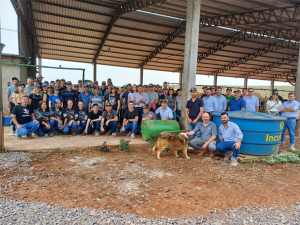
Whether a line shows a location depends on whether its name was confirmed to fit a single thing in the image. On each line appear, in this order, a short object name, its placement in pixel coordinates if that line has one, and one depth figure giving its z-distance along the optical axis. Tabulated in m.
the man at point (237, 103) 7.01
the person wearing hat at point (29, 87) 6.88
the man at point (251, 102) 7.19
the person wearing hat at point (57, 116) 6.46
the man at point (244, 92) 7.55
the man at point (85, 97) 7.36
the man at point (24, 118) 5.61
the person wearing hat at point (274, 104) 6.81
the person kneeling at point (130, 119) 6.89
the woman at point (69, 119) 6.58
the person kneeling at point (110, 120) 6.76
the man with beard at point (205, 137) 5.25
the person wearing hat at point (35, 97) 6.50
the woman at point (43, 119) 6.26
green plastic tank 6.09
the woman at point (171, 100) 7.87
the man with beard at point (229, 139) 4.85
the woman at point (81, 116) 6.76
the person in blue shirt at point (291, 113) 6.20
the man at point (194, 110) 6.00
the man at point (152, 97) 7.72
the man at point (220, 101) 7.02
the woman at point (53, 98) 6.80
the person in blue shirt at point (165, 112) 6.63
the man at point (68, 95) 7.21
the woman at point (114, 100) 7.46
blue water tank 5.04
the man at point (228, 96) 7.71
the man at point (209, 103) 6.41
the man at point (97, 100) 7.24
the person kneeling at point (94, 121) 6.80
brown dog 5.04
